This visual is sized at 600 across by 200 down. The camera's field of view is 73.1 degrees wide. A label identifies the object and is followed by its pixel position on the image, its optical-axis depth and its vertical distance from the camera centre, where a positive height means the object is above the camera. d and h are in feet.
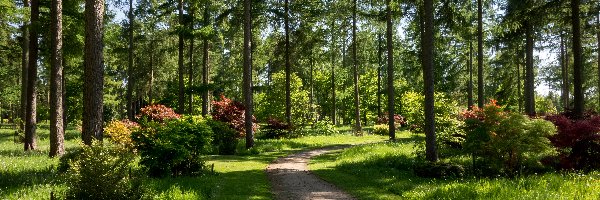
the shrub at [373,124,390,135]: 109.70 -6.52
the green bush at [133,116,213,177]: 37.47 -3.76
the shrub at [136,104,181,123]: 74.69 -1.13
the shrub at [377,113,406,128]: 135.13 -4.90
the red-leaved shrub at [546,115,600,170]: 38.88 -3.73
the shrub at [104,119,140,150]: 52.39 -3.51
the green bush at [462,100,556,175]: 37.22 -3.43
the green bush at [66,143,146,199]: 24.57 -4.30
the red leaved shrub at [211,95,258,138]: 82.58 -1.32
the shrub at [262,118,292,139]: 91.25 -5.18
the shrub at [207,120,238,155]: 66.17 -5.68
